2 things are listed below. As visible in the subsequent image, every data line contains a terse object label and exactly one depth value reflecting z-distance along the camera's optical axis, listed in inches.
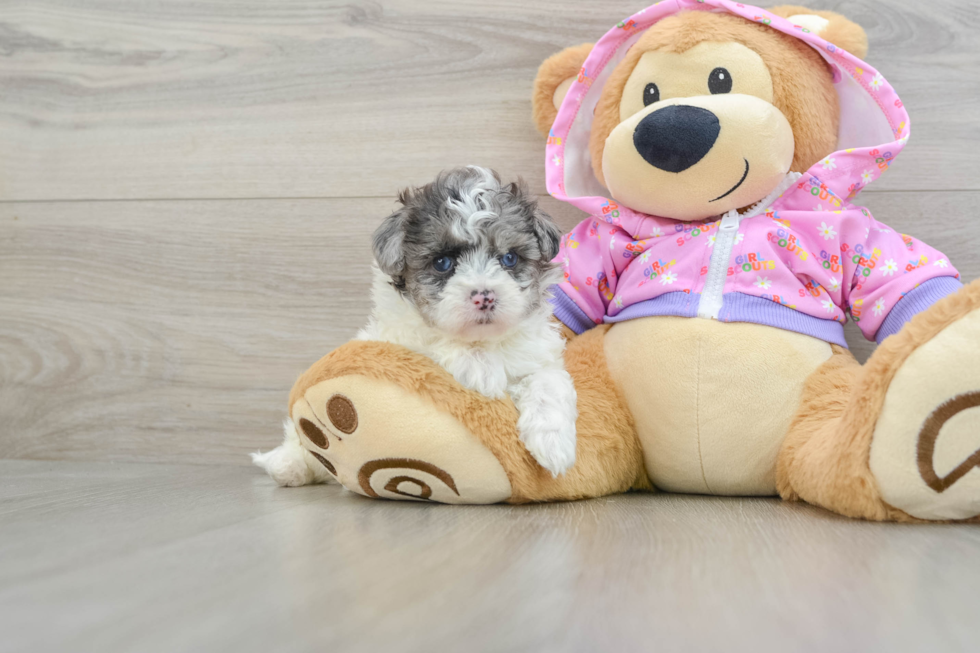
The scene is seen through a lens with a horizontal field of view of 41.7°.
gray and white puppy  25.9
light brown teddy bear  25.8
